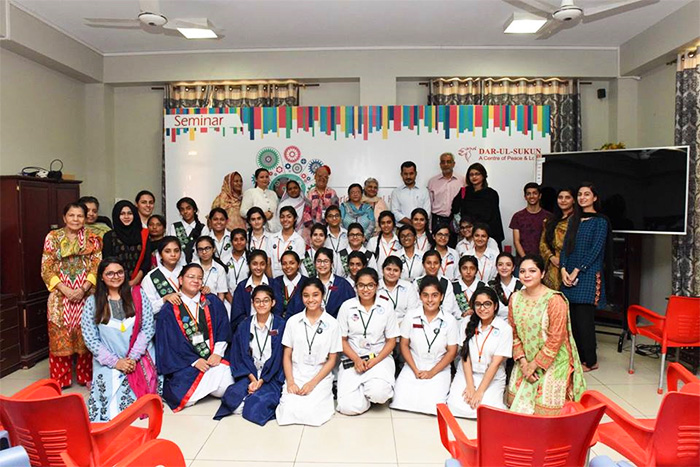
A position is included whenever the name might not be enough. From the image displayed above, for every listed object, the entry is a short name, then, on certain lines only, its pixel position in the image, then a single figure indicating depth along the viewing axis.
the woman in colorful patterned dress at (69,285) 4.08
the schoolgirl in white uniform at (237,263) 4.62
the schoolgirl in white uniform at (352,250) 4.77
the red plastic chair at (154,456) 1.87
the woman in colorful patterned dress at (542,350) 3.27
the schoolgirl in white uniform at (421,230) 4.92
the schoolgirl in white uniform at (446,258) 4.65
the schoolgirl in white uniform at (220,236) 4.81
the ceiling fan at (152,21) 4.27
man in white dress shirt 5.72
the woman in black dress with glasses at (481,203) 5.41
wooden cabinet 4.55
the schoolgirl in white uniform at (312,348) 3.55
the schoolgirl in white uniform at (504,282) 4.07
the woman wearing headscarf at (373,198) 5.69
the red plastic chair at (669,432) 1.77
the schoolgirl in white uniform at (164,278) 4.03
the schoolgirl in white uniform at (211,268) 4.31
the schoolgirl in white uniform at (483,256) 4.57
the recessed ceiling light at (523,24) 5.08
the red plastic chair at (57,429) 1.81
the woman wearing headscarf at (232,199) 5.66
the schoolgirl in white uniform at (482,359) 3.44
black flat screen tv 4.71
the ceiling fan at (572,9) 4.18
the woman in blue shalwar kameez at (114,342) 3.48
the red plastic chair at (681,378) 2.01
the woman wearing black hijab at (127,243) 4.33
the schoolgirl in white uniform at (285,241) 4.84
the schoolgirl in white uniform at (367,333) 3.68
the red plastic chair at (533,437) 1.62
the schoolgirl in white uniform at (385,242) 4.84
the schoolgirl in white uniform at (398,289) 4.12
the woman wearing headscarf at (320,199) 5.66
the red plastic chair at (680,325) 3.93
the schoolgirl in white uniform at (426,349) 3.59
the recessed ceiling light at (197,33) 5.21
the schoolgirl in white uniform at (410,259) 4.63
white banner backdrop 5.96
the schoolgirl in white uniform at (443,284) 4.16
